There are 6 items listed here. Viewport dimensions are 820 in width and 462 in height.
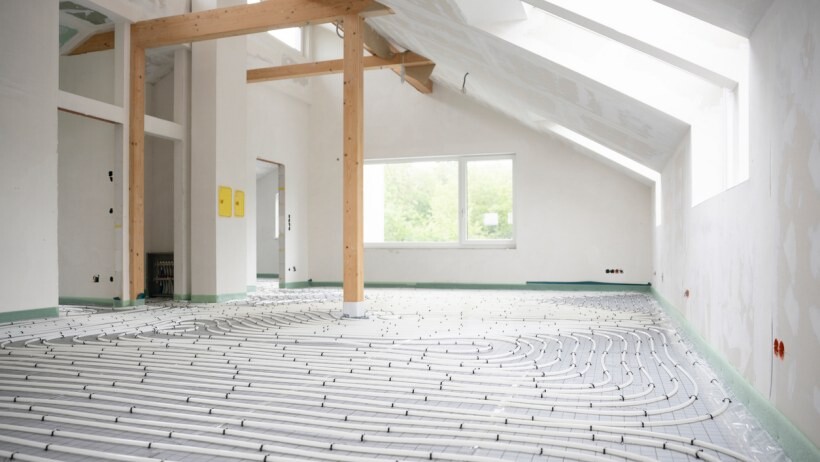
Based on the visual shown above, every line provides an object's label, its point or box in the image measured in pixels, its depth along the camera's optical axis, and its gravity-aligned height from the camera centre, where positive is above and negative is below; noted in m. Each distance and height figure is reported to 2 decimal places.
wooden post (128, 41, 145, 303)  7.27 +0.73
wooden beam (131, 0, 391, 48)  6.30 +2.37
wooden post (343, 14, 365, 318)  6.08 +0.60
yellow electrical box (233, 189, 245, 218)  8.16 +0.49
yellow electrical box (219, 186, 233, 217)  7.88 +0.51
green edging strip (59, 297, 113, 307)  7.42 -0.71
